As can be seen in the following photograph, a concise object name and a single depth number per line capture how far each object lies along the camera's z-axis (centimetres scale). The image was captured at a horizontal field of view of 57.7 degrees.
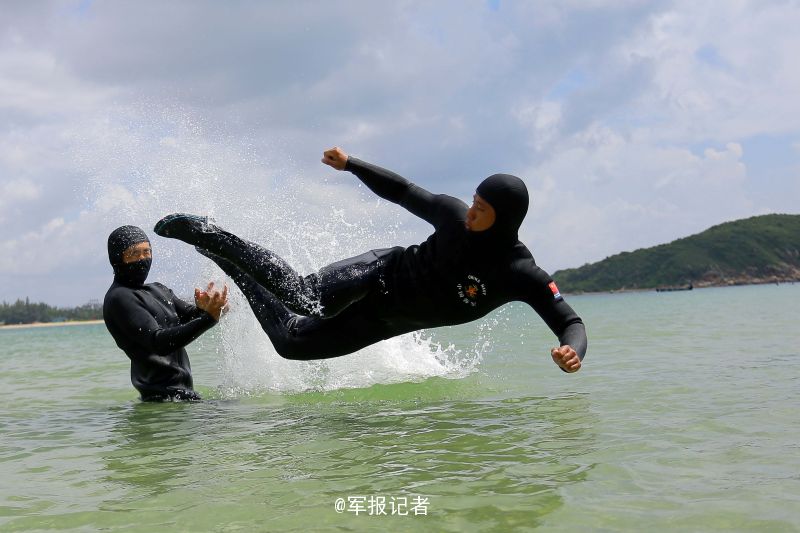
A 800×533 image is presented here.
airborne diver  623
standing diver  734
